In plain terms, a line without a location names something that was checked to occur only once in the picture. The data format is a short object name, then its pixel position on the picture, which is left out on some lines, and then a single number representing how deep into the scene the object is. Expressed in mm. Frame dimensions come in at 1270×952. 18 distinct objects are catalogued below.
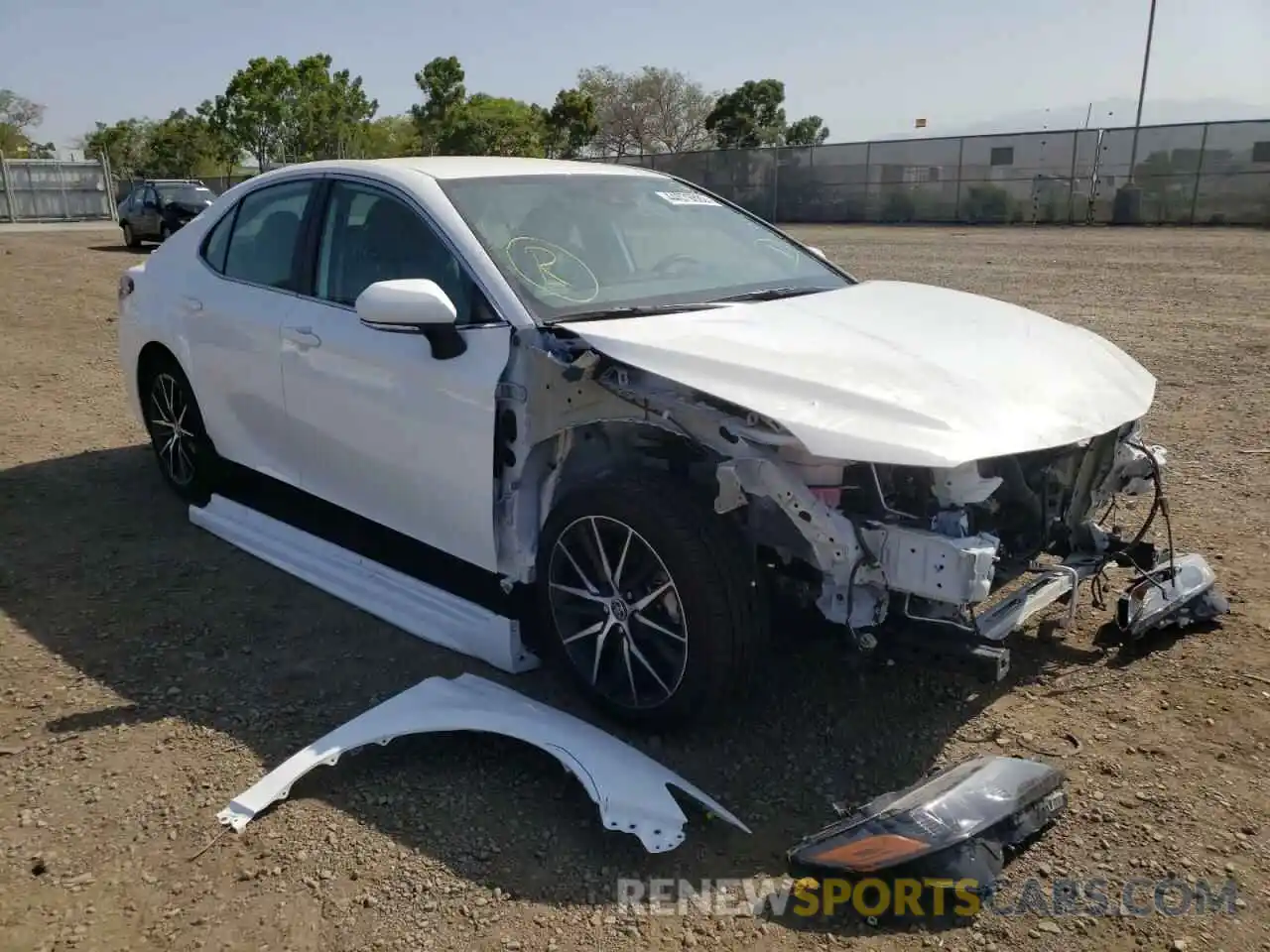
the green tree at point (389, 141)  55125
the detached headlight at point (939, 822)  2604
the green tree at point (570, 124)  56406
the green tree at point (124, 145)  62938
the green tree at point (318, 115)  49625
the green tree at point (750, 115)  62438
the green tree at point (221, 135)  49969
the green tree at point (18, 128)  63188
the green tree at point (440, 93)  54656
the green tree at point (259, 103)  49000
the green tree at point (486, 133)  51469
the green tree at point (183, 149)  56188
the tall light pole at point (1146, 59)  47081
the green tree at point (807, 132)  67562
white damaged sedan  2934
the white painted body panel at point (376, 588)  3764
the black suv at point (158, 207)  22281
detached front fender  2881
